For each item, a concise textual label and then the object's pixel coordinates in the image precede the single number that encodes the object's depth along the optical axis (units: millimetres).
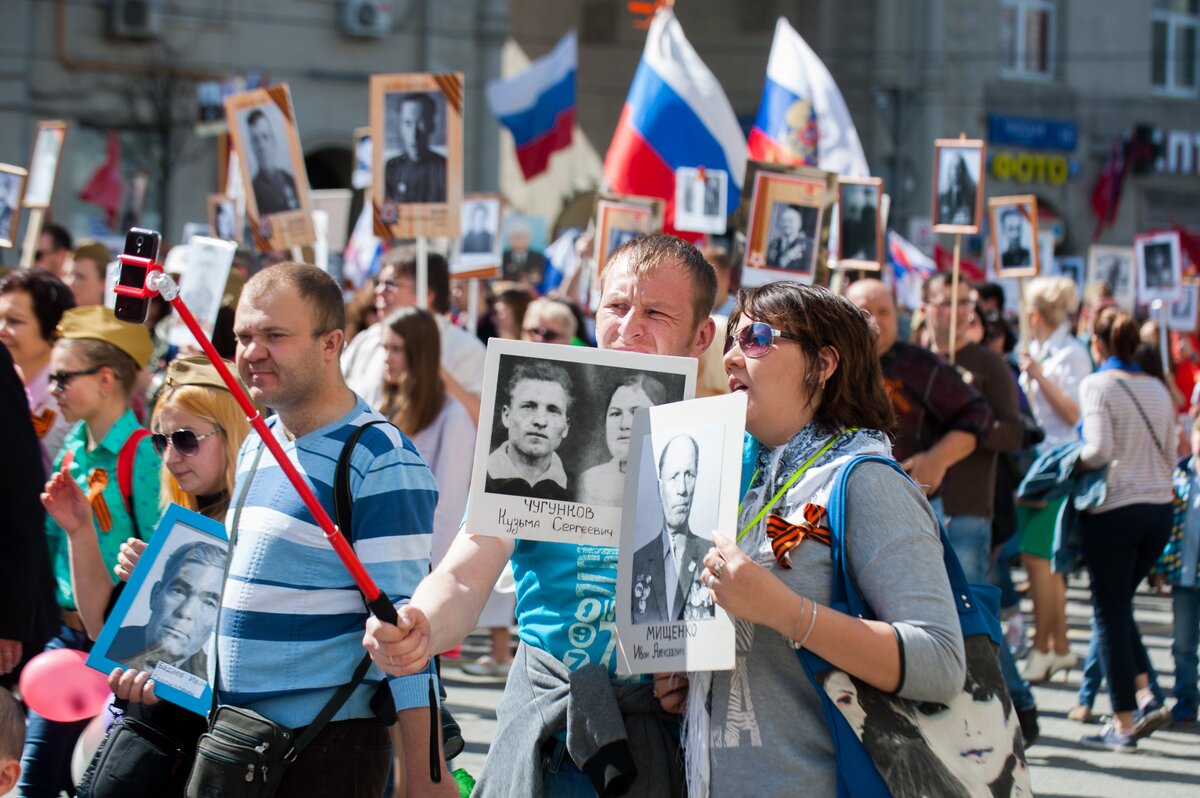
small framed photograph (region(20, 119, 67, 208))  11266
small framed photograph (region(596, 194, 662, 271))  11156
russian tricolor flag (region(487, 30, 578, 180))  17297
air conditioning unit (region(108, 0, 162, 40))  23719
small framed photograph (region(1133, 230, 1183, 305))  14367
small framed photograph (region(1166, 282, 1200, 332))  15383
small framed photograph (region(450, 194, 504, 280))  13094
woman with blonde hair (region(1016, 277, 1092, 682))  8852
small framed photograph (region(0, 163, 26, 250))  10508
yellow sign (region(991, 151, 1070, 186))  31297
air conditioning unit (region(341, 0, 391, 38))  26031
